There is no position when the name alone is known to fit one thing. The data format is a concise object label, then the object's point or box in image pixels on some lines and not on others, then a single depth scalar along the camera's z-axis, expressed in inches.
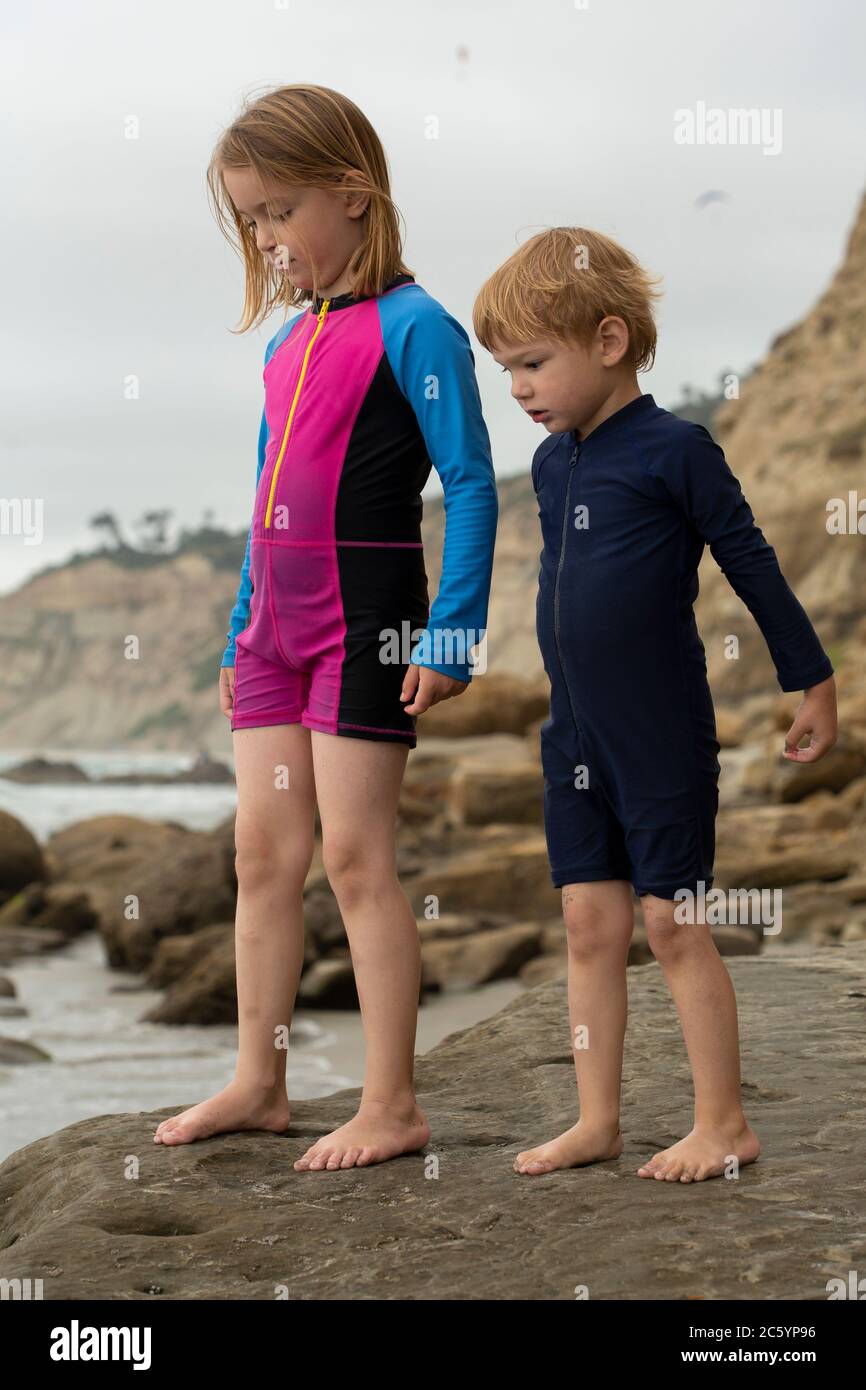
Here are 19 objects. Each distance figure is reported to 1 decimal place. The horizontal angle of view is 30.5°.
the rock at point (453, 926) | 345.1
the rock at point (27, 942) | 410.0
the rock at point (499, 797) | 504.7
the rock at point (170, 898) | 380.2
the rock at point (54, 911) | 450.0
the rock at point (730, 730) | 728.3
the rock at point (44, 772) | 1386.6
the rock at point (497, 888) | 393.1
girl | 113.0
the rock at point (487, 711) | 653.9
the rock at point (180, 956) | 351.3
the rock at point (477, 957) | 313.7
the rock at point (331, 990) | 300.4
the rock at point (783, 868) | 400.5
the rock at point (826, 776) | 515.2
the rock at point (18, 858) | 504.7
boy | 105.2
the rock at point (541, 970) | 307.4
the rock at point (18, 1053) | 266.2
